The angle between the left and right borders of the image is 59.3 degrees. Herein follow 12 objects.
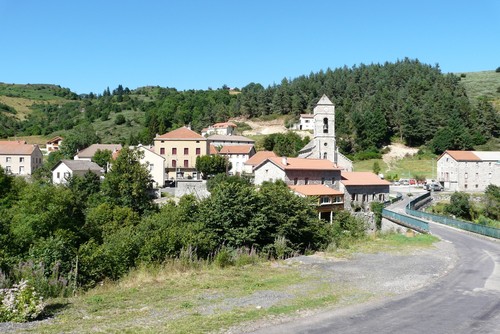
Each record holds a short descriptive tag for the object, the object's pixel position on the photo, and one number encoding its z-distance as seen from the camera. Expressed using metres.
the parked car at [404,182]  73.69
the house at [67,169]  59.88
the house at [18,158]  76.00
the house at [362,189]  49.59
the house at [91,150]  80.31
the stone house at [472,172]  68.25
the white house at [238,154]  80.94
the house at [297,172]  46.16
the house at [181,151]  68.12
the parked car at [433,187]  67.23
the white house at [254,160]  70.72
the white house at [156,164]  58.47
